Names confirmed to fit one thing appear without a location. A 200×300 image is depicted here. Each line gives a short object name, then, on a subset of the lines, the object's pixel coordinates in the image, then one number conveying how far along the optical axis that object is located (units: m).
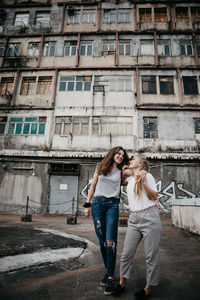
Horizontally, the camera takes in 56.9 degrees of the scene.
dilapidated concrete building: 13.73
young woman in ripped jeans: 2.38
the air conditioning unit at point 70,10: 17.72
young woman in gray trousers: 2.11
